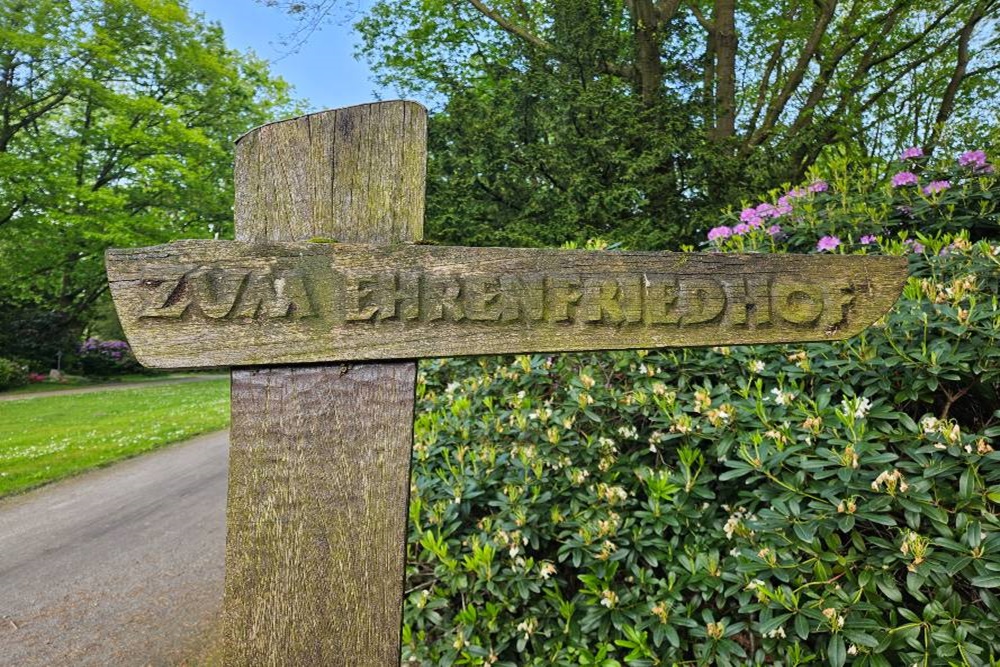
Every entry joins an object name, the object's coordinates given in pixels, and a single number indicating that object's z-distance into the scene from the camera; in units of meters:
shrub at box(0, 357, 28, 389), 13.95
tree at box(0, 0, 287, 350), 15.24
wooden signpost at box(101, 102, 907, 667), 1.01
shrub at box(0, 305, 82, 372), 16.28
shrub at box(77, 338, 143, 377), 17.91
